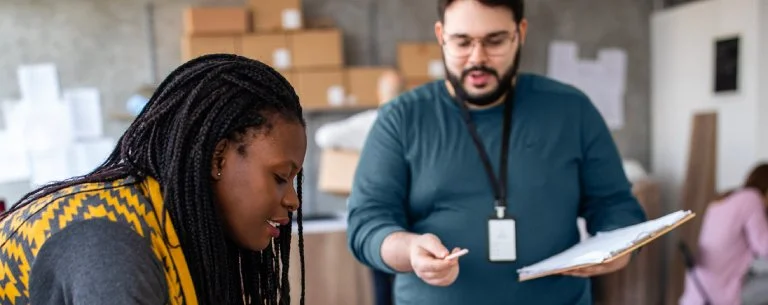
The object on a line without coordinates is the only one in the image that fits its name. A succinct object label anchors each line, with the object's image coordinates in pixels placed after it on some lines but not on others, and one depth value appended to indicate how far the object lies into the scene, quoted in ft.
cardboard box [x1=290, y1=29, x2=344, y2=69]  14.40
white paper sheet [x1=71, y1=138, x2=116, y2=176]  15.11
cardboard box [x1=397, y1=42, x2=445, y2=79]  14.85
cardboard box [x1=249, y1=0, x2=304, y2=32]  14.34
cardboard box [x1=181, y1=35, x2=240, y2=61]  14.08
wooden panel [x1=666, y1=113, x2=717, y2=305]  13.00
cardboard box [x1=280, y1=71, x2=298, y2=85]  14.26
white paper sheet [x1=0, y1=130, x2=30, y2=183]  14.90
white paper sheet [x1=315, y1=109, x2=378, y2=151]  12.47
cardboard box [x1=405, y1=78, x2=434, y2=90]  14.78
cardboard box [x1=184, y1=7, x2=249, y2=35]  14.07
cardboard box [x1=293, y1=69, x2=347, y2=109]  14.38
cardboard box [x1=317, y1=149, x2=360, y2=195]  12.89
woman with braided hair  2.52
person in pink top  10.79
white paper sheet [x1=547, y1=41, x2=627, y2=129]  15.90
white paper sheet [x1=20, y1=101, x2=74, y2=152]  14.94
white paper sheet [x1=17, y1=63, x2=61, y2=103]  14.76
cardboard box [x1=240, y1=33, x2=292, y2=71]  14.23
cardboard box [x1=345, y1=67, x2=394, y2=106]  14.66
